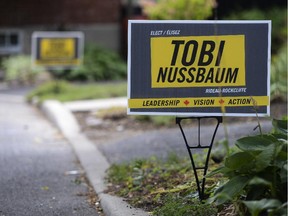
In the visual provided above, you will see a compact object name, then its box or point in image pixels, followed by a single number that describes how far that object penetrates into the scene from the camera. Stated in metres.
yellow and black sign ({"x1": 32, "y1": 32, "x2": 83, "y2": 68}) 15.34
